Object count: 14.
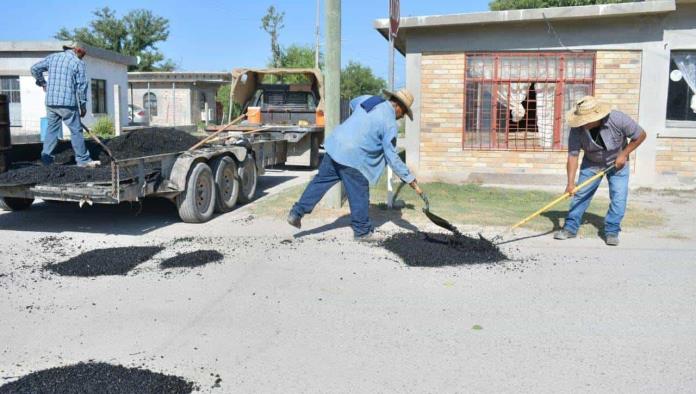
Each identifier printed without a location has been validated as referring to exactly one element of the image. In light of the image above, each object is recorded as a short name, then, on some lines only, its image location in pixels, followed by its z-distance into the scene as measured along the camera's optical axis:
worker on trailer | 8.35
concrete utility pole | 8.93
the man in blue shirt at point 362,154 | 7.08
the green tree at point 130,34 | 53.75
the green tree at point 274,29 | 47.25
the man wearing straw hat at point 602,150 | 6.94
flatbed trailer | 7.07
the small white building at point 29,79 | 25.72
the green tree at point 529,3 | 40.08
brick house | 11.48
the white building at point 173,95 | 39.78
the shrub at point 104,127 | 24.96
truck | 14.22
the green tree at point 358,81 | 51.38
